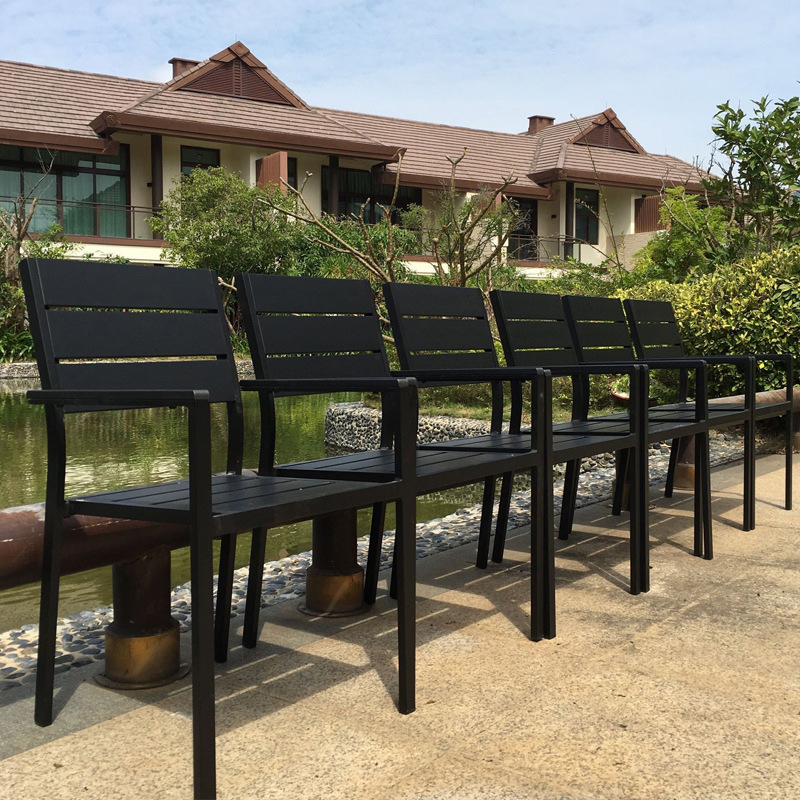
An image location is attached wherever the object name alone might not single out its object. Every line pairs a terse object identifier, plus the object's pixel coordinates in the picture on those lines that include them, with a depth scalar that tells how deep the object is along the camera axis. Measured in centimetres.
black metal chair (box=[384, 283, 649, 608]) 321
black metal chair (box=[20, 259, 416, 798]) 185
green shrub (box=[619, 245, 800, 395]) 731
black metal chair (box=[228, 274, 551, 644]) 265
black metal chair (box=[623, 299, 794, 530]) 433
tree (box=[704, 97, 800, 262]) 980
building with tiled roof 2223
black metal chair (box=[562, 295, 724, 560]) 376
